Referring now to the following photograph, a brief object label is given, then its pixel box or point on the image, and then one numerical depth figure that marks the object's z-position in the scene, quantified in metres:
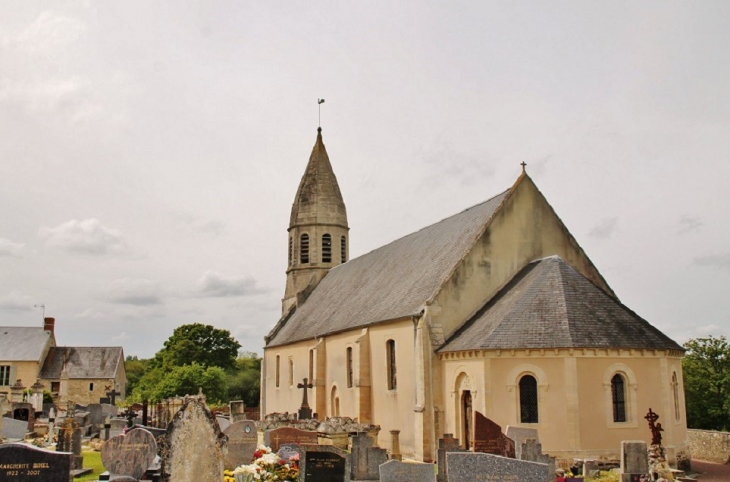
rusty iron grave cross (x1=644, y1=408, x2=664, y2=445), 18.02
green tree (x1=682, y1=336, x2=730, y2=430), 28.36
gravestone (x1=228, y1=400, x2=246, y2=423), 31.52
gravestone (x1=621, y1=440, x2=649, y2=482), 15.92
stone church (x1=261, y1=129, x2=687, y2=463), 20.67
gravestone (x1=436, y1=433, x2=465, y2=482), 15.65
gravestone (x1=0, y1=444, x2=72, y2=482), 10.77
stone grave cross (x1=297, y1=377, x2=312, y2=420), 29.41
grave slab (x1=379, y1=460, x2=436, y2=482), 13.53
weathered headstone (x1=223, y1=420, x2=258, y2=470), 17.05
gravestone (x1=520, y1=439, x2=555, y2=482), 14.71
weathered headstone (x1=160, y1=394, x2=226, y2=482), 11.23
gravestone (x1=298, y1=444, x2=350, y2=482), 14.14
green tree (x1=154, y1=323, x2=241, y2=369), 65.12
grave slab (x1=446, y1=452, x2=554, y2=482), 10.52
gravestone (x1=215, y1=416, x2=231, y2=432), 26.16
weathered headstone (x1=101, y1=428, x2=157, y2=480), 15.42
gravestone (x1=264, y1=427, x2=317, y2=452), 19.44
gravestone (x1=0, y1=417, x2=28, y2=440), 26.15
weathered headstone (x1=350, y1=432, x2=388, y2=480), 14.91
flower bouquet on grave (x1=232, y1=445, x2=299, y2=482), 14.55
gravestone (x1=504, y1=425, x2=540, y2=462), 18.03
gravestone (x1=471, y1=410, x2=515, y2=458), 16.59
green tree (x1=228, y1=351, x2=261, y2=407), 56.08
